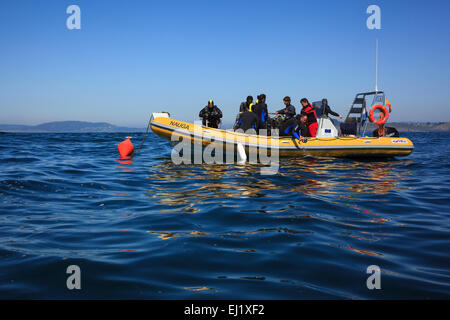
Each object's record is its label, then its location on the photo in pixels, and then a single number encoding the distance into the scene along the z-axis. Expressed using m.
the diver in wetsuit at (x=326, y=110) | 11.70
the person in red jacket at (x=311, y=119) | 11.39
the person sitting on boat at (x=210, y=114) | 12.15
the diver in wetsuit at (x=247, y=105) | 11.62
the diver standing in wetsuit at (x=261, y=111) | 11.02
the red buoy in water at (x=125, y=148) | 13.05
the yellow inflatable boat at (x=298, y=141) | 10.91
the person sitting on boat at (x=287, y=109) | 11.09
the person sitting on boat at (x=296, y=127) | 11.05
